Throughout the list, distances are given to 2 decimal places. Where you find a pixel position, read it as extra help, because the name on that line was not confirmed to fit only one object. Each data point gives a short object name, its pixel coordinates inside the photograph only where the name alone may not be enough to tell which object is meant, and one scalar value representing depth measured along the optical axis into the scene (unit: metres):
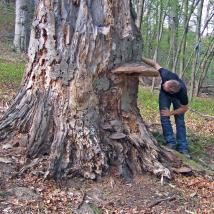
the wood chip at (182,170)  5.61
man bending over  6.50
